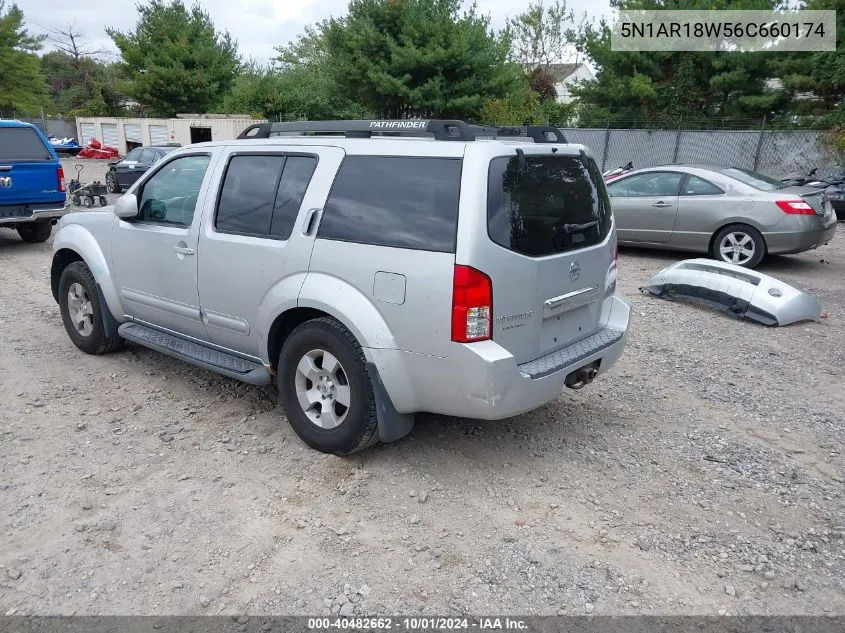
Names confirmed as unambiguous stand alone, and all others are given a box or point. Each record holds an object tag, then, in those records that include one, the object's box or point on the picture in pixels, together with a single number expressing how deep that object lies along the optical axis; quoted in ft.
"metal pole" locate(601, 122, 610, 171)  86.74
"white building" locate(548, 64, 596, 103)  152.68
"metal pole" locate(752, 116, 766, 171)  76.48
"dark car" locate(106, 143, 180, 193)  62.54
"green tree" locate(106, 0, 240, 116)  123.54
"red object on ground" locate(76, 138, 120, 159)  111.75
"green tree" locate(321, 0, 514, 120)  88.79
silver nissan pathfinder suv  11.12
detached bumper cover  22.82
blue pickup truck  33.60
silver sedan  30.22
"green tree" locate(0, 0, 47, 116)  133.90
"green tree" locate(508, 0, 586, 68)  154.10
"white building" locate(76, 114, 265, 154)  106.01
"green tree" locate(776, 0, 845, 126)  77.71
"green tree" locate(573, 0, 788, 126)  86.89
